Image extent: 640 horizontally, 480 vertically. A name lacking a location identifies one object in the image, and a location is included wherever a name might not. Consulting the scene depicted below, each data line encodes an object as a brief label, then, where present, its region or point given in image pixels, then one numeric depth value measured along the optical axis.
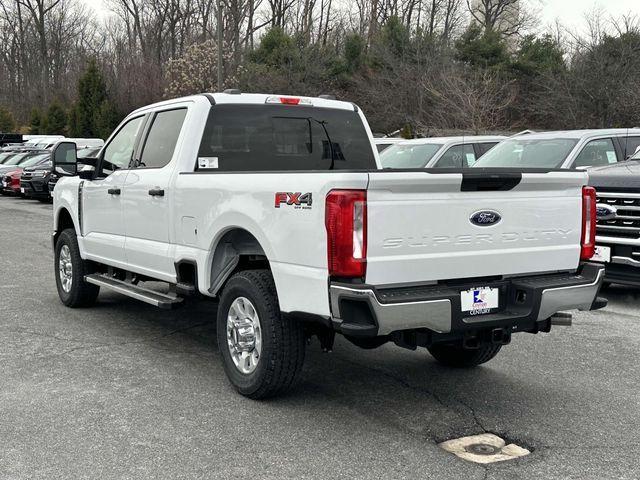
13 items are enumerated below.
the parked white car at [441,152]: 13.48
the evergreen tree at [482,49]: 36.31
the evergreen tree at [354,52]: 39.91
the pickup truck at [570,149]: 10.02
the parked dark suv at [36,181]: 24.00
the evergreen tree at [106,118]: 43.88
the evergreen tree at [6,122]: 57.81
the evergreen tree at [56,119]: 52.62
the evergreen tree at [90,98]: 45.19
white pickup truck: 4.22
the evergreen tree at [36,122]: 55.00
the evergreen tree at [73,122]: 46.81
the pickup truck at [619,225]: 7.91
